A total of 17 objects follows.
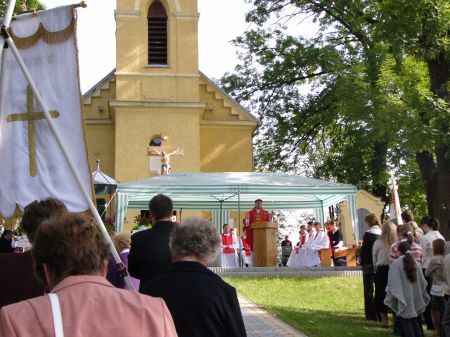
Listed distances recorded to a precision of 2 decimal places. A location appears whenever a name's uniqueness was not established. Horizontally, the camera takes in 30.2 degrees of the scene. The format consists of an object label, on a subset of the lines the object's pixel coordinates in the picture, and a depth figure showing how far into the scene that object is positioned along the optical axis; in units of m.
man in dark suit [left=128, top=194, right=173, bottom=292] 6.08
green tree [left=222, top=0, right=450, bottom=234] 18.16
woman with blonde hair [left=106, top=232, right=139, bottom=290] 6.86
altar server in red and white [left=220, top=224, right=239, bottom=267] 24.30
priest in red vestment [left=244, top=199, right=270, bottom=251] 22.45
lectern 21.69
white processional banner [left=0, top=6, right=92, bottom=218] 5.96
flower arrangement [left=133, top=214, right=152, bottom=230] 12.63
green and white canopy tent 22.38
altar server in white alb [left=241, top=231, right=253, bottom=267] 23.53
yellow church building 32.12
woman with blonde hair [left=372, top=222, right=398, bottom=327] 11.85
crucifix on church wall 29.09
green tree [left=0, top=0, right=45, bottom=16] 26.75
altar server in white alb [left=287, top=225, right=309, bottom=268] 24.27
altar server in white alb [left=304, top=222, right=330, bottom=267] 23.39
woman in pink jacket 2.64
